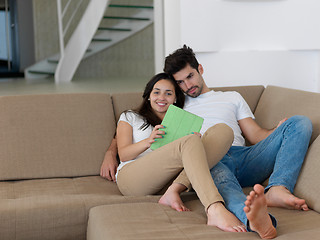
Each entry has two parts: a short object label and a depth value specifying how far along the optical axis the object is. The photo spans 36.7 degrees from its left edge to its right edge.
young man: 1.60
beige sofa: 1.65
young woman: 1.77
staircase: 7.16
